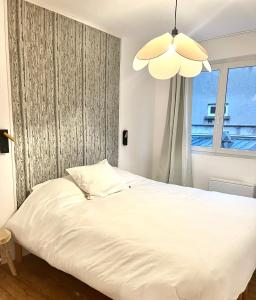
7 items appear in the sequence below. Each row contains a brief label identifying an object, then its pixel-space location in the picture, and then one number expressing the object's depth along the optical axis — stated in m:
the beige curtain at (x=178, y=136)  3.34
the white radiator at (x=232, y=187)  2.94
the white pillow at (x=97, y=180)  2.28
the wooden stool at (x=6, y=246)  1.90
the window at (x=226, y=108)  3.07
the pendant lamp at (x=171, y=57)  1.57
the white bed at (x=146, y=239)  1.25
